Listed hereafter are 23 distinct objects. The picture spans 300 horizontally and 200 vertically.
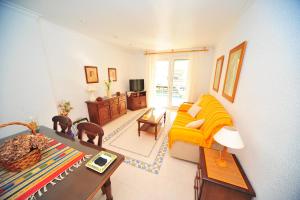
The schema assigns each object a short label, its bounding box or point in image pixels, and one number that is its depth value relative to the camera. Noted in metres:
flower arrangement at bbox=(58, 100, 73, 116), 2.29
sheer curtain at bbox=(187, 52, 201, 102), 3.91
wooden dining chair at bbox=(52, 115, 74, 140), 1.42
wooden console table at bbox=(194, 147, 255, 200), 0.96
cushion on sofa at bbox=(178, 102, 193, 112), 3.24
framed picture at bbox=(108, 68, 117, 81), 3.74
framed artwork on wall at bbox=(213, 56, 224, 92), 2.56
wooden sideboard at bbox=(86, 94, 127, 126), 2.95
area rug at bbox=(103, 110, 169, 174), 1.92
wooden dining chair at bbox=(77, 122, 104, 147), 1.18
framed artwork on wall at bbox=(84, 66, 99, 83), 2.90
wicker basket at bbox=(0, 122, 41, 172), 0.80
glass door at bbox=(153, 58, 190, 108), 4.31
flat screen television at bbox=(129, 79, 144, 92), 4.60
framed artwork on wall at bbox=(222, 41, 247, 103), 1.51
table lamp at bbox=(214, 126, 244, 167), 0.99
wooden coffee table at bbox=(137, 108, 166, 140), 2.52
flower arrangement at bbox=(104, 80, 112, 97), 3.39
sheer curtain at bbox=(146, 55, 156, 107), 4.47
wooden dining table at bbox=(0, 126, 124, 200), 0.69
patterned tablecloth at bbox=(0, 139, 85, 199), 0.69
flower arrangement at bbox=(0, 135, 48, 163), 0.80
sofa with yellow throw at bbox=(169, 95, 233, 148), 1.54
